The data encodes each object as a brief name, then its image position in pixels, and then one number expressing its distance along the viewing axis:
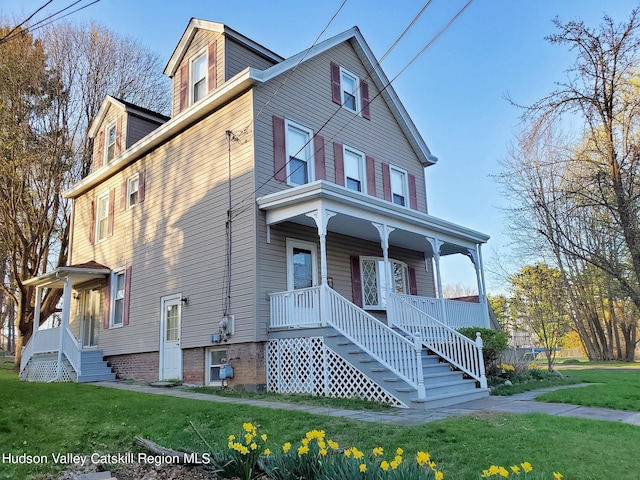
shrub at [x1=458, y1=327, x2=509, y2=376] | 11.03
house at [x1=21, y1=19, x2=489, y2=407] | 9.57
